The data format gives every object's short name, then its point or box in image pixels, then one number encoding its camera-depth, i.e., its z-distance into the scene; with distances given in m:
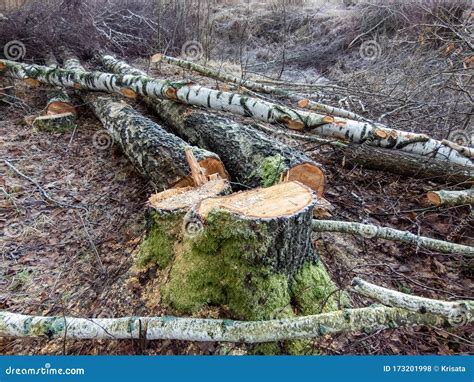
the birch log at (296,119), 3.32
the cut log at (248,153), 2.96
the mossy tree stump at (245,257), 2.05
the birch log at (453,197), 3.06
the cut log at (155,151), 3.01
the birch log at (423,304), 1.59
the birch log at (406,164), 3.44
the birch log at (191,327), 1.71
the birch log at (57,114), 4.91
